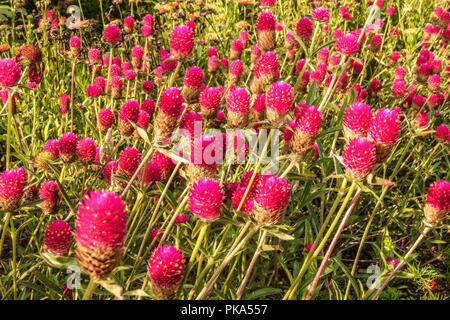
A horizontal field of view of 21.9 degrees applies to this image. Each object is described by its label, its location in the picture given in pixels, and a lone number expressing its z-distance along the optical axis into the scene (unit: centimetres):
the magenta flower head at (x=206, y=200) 69
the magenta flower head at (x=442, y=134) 93
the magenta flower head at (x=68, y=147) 80
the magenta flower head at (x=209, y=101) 81
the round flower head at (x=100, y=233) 63
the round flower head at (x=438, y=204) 76
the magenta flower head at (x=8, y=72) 77
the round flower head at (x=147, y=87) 104
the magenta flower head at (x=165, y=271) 67
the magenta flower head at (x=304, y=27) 93
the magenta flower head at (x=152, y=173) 78
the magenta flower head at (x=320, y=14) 90
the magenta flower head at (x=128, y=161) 79
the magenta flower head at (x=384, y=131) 72
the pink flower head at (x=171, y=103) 76
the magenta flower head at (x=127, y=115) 82
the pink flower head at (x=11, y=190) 72
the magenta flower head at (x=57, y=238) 72
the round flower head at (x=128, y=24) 124
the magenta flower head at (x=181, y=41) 83
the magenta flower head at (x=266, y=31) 92
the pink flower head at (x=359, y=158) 71
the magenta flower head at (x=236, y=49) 113
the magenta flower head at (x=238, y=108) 78
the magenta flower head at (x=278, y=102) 75
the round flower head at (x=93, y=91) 94
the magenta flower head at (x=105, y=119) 88
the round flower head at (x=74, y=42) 101
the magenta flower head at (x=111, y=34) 94
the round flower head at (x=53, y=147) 83
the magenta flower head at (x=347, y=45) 87
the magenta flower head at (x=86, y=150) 80
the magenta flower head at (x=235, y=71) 94
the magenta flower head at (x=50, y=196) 77
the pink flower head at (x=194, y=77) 81
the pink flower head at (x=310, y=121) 75
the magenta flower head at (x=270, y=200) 70
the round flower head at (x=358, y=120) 75
